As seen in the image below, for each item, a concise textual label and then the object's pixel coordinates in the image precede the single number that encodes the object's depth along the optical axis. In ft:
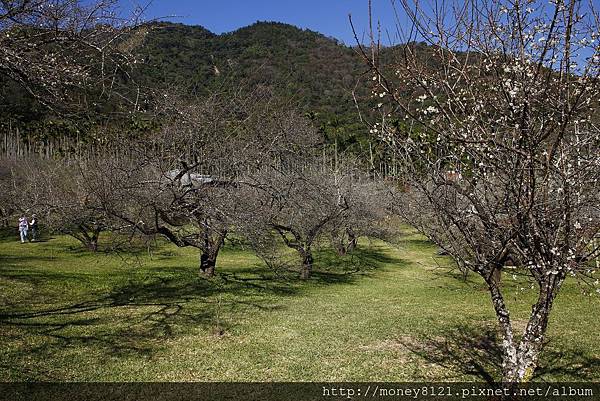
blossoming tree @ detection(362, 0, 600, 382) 13.50
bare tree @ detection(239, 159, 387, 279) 40.96
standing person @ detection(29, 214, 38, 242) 82.69
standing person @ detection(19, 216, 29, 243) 77.82
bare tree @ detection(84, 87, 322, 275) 37.09
